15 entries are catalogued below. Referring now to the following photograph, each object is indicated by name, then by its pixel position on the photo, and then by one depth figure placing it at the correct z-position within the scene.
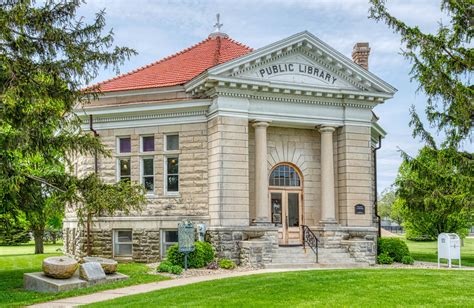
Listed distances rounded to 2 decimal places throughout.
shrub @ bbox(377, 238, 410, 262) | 21.75
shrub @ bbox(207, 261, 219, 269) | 18.53
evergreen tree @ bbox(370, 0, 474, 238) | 12.02
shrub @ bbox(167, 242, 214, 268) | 18.16
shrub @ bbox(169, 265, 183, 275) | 16.91
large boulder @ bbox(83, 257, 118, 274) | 15.77
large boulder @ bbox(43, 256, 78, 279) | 14.52
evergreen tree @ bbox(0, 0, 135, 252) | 12.52
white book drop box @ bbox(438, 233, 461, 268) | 20.06
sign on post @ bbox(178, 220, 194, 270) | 17.88
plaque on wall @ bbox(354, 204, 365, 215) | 21.89
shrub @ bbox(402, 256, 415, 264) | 21.17
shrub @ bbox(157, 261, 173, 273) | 17.20
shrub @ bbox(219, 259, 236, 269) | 18.72
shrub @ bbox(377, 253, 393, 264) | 21.20
